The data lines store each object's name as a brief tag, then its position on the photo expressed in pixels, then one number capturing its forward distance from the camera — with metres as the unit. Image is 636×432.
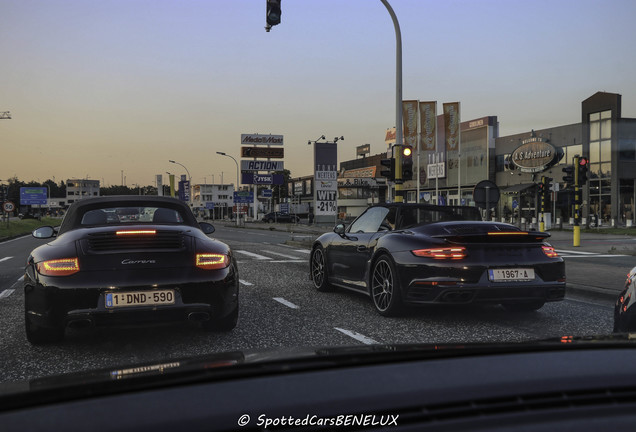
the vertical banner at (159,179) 84.44
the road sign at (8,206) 40.55
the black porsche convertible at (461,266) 5.80
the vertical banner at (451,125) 34.34
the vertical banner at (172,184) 65.50
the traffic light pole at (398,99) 15.03
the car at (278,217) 68.82
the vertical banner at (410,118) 29.25
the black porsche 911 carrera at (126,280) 4.50
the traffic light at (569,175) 19.03
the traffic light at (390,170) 15.16
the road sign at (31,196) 81.62
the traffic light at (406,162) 15.09
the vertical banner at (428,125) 30.72
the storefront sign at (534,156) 44.75
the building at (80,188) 181.38
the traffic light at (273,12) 10.92
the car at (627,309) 3.50
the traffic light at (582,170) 18.30
